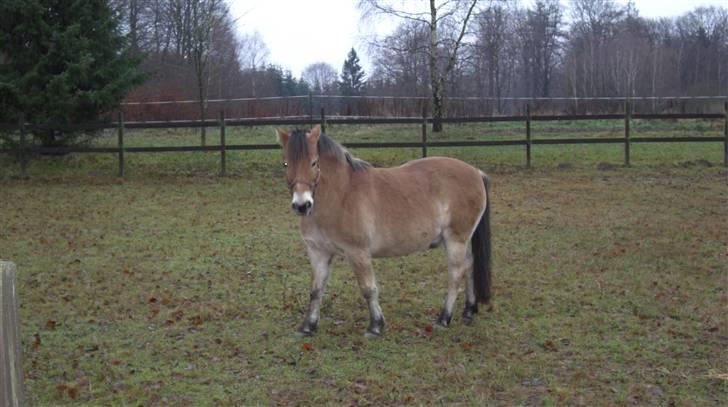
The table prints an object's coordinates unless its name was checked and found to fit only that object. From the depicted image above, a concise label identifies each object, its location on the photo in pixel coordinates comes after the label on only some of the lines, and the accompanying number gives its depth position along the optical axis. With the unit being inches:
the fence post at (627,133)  709.9
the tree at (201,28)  881.5
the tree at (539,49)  2047.2
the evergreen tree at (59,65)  707.4
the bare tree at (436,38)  1003.9
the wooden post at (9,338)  84.7
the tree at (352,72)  2150.6
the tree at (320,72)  3351.4
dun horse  225.8
